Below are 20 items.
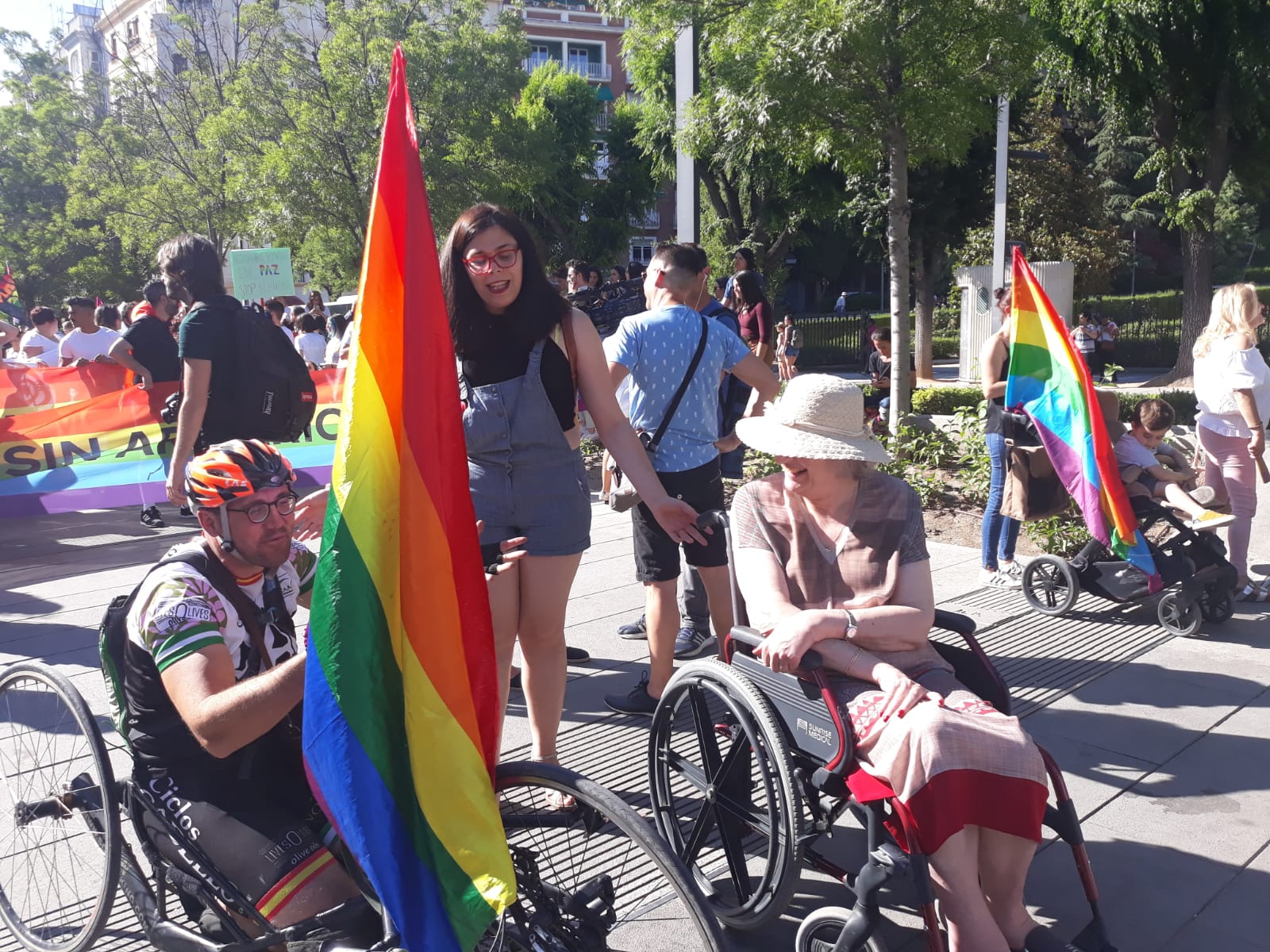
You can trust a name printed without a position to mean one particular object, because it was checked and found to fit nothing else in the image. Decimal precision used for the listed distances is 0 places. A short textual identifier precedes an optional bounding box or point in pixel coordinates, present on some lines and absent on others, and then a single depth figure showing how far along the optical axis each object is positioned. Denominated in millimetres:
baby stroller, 5453
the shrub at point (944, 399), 16172
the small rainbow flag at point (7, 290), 16844
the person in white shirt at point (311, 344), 13320
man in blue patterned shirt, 4363
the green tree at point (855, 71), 9875
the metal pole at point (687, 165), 7393
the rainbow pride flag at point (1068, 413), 5207
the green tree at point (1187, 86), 15844
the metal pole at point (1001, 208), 15852
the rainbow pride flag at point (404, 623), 1976
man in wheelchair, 2295
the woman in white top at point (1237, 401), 5863
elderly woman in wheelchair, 2510
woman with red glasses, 3230
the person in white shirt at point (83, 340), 10164
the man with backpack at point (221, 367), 4363
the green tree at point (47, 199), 31906
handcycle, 2201
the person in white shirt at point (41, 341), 12269
